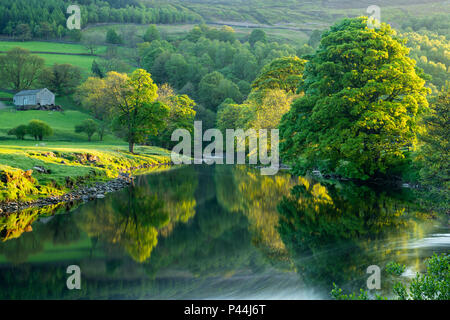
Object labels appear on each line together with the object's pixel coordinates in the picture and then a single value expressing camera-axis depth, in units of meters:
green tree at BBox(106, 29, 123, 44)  174.38
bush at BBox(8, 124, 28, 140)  67.75
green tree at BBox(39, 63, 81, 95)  114.50
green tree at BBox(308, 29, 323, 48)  172.85
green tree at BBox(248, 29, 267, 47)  183.88
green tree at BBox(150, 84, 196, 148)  82.00
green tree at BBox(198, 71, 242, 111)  116.25
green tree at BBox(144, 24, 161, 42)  186.12
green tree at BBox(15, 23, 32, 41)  156.75
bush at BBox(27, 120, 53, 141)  70.44
